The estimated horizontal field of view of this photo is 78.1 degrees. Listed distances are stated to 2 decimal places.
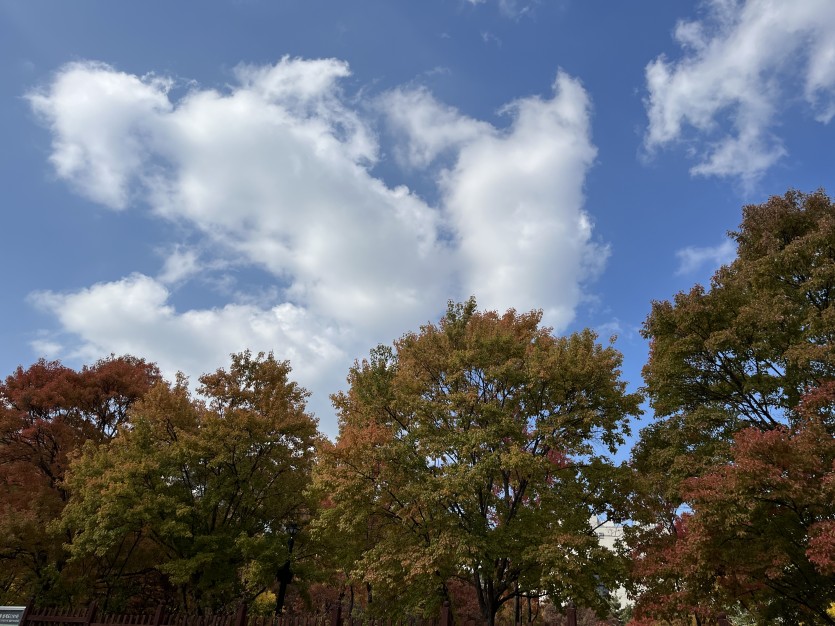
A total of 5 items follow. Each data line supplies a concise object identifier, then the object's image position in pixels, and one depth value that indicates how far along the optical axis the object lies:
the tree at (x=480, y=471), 15.43
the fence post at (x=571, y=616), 8.49
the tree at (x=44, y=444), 20.09
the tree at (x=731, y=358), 14.73
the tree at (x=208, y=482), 17.84
